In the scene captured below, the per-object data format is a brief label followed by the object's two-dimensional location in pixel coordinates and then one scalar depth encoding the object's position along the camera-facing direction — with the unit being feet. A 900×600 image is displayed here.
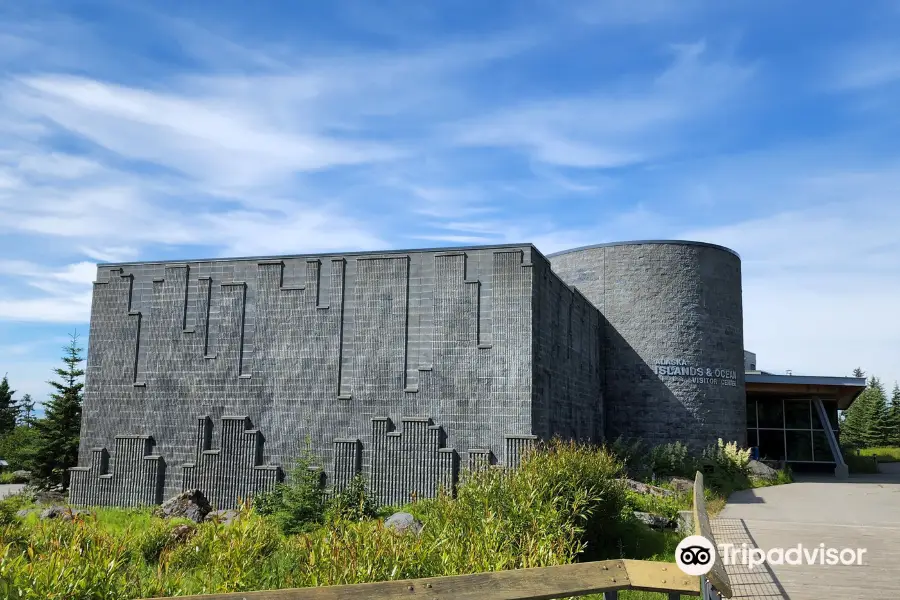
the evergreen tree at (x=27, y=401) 267.10
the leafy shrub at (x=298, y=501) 54.05
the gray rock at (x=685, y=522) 47.26
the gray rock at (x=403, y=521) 41.71
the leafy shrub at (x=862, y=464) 117.78
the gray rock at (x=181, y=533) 39.37
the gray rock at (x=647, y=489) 66.33
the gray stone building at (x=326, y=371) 61.82
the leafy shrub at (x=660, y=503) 56.70
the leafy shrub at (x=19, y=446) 84.87
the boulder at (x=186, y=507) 57.93
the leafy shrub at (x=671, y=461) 86.17
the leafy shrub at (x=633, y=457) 83.25
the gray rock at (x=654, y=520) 52.31
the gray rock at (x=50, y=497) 71.87
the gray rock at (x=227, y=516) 50.13
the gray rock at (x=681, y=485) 72.23
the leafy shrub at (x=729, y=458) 89.92
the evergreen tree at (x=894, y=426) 201.05
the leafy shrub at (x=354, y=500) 55.38
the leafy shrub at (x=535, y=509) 27.17
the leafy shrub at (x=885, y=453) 158.61
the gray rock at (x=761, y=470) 91.91
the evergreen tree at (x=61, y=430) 84.79
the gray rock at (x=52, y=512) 55.42
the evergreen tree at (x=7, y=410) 169.27
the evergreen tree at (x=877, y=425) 201.46
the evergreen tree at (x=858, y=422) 204.03
